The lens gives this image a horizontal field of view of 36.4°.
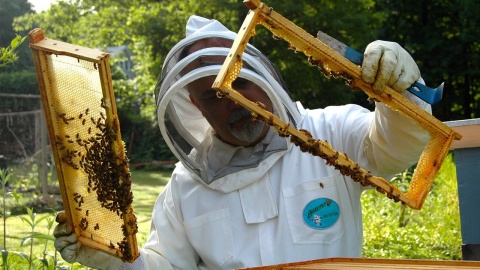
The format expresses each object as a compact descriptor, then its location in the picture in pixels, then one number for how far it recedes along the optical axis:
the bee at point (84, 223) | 3.02
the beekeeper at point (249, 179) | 3.21
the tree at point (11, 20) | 19.21
